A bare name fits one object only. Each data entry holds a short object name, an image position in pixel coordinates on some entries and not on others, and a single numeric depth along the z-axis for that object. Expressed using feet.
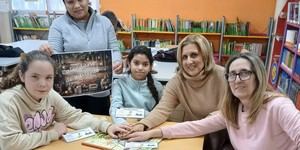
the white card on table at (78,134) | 5.22
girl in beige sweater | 4.60
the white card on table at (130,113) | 5.92
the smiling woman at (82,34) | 6.87
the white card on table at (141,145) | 4.94
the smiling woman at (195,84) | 6.20
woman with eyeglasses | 4.40
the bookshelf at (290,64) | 13.12
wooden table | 4.94
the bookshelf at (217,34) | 18.07
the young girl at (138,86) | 6.90
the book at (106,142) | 4.89
